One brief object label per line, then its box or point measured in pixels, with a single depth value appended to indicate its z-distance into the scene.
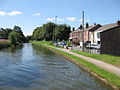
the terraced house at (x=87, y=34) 39.99
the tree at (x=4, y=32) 80.74
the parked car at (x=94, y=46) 23.85
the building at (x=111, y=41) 11.45
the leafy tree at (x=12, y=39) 42.92
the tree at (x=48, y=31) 63.28
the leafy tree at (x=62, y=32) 56.22
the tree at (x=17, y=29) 92.60
